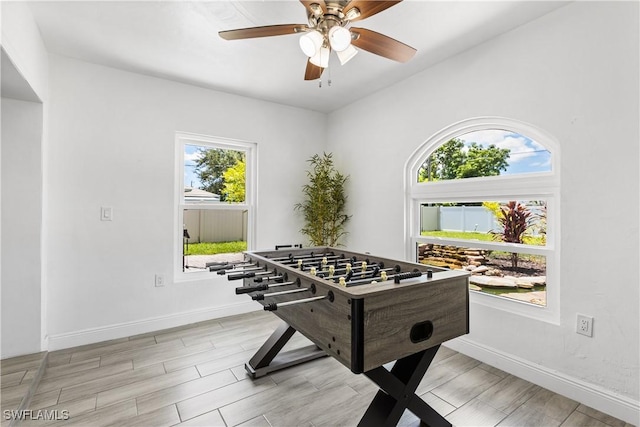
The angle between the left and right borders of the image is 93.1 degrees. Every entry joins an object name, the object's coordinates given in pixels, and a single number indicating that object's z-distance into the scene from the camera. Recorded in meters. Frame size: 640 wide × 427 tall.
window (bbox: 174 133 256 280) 3.35
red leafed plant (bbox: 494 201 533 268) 2.33
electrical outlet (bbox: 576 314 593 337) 1.89
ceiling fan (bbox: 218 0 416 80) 1.50
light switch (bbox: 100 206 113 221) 2.85
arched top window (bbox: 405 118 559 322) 2.20
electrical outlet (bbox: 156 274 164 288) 3.11
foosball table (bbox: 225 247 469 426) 1.27
